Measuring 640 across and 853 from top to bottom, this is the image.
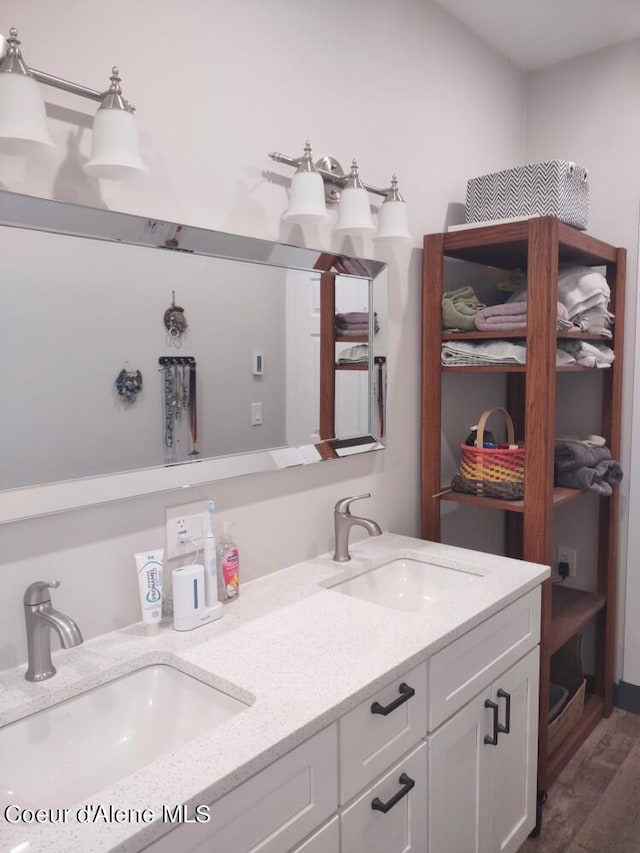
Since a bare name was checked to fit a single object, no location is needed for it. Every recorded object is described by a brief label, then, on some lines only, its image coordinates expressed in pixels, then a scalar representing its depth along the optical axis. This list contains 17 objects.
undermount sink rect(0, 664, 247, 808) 1.03
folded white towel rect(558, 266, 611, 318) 2.15
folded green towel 2.09
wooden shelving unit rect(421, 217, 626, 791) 1.89
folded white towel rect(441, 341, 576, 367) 1.99
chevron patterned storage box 1.98
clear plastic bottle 1.48
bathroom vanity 0.89
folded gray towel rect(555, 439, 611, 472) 2.21
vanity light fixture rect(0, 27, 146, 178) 1.04
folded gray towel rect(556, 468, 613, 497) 2.19
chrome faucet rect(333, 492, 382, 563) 1.79
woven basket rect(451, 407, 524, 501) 2.03
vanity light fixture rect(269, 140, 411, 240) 1.53
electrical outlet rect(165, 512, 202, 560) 1.45
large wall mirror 1.17
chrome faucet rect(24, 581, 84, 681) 1.13
